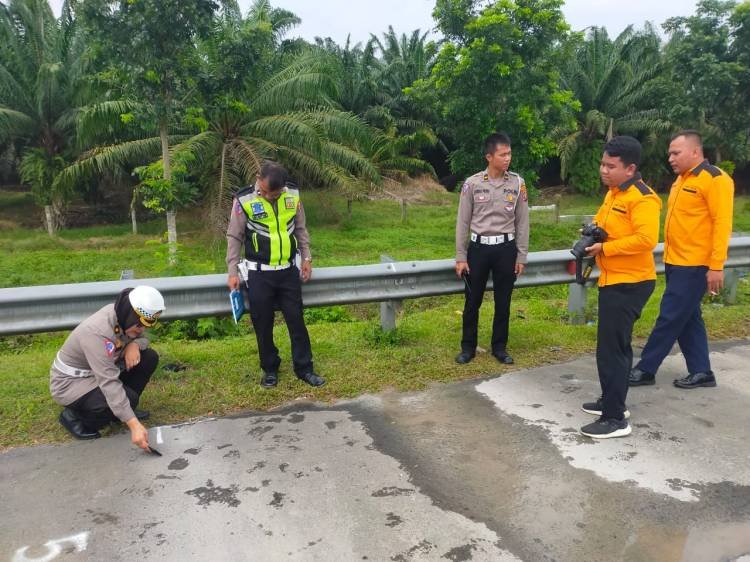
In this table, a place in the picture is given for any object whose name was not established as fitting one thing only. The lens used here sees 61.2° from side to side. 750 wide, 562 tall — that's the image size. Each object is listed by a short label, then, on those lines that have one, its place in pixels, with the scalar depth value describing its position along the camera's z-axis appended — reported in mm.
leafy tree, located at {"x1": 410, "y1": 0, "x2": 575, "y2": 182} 14578
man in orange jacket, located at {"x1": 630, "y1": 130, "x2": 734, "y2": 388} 4164
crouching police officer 3455
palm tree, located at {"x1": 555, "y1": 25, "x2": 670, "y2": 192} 23750
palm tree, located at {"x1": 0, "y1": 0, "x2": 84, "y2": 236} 16281
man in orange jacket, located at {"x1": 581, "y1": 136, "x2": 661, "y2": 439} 3643
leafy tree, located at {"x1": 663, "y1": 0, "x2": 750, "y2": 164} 19406
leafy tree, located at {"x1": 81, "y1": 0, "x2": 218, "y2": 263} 9703
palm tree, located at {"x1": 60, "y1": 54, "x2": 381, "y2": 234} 15000
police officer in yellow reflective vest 4352
